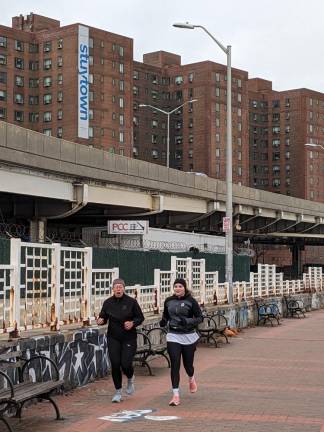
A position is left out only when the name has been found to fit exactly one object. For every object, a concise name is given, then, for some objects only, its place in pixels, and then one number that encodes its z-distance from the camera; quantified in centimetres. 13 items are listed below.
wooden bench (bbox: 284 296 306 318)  2758
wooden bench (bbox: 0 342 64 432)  711
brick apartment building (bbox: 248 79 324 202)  16238
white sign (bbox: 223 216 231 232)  2175
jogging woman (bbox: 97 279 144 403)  908
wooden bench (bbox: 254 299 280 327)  2331
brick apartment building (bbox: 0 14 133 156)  11100
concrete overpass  3002
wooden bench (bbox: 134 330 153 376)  1176
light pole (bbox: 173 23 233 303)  2172
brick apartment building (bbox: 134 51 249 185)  14125
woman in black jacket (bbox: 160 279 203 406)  906
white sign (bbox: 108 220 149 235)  3366
